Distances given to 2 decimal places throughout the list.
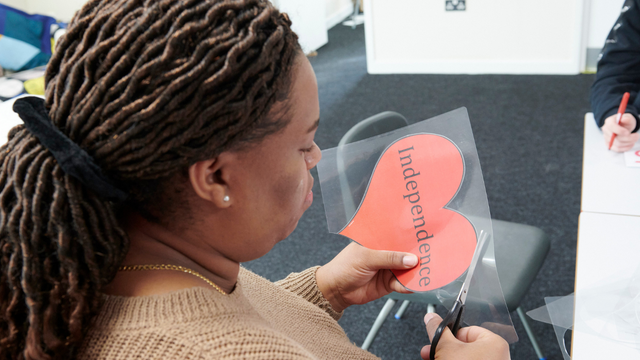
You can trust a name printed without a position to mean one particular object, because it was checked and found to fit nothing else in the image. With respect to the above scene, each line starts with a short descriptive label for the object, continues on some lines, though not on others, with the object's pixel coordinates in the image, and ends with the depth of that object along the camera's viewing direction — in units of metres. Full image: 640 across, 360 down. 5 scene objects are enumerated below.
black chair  1.39
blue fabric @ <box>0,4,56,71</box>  3.59
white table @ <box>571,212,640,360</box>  0.79
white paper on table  1.32
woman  0.53
